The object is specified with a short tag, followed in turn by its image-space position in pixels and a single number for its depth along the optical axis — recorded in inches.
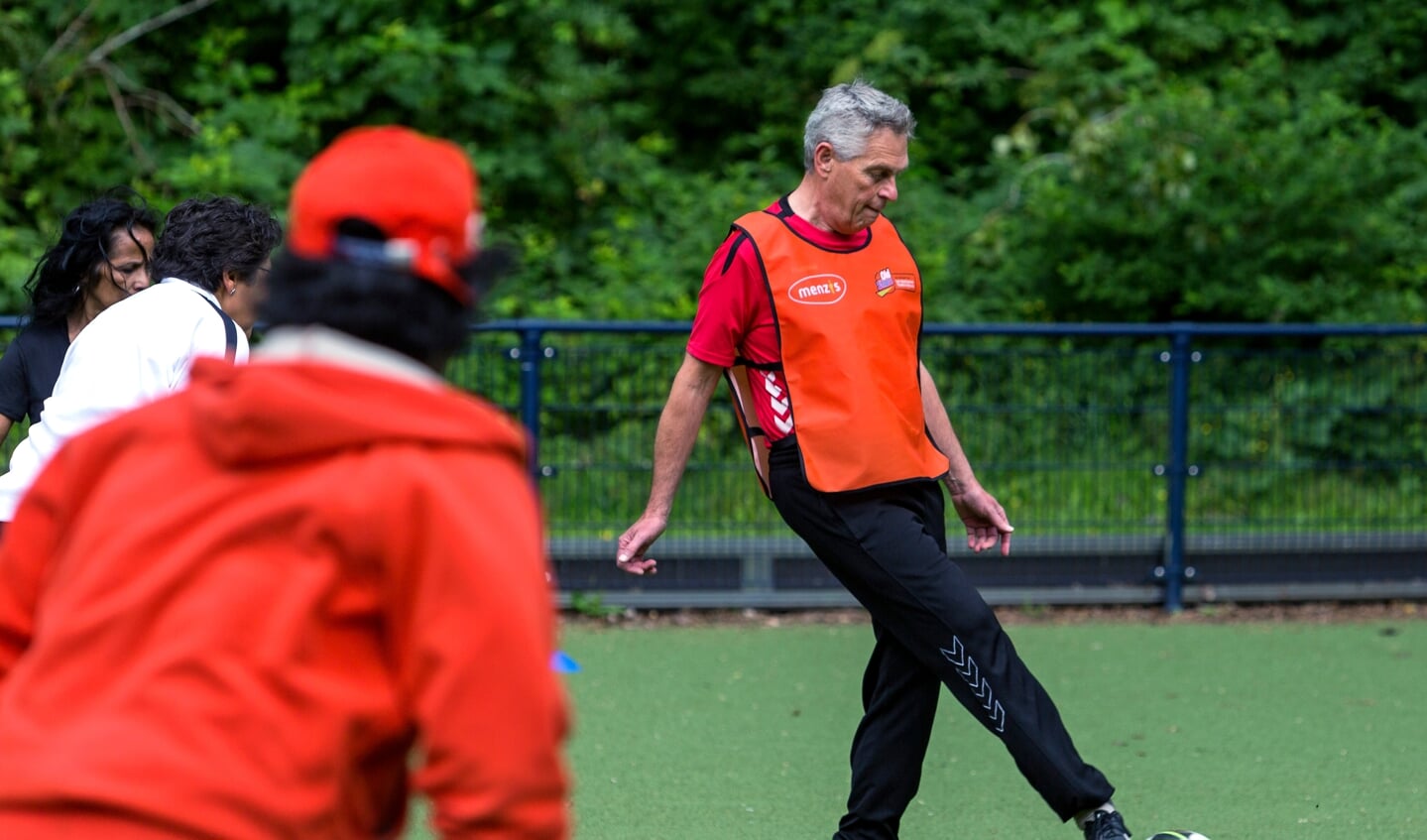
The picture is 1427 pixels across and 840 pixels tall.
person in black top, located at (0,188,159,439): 347.6
